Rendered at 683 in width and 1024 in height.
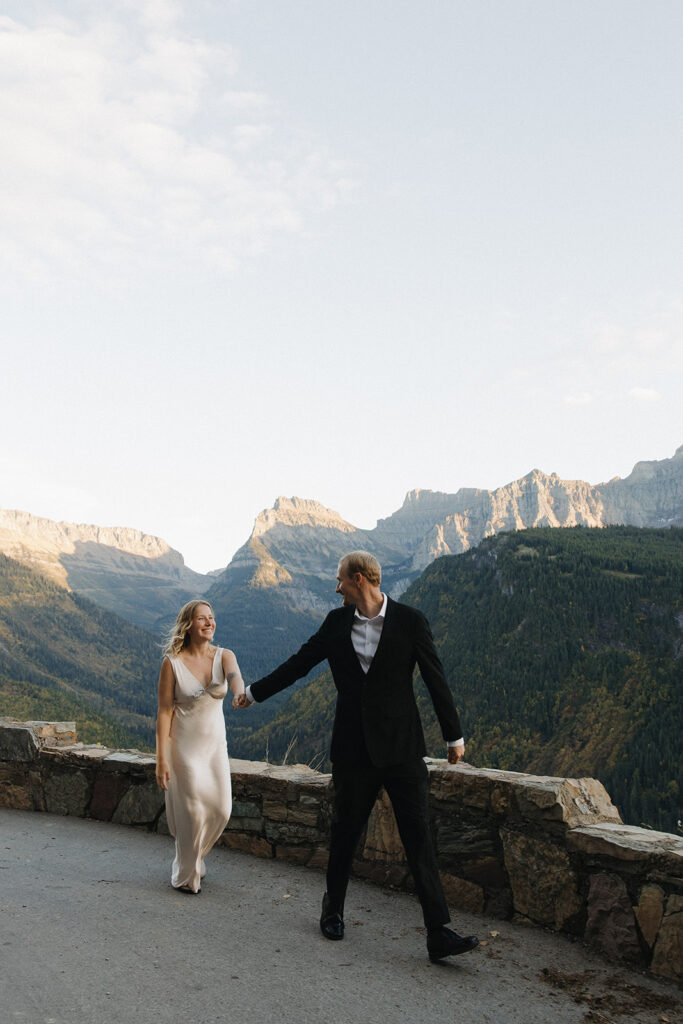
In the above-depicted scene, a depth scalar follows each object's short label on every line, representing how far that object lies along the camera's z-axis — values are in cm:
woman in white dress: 555
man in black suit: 451
